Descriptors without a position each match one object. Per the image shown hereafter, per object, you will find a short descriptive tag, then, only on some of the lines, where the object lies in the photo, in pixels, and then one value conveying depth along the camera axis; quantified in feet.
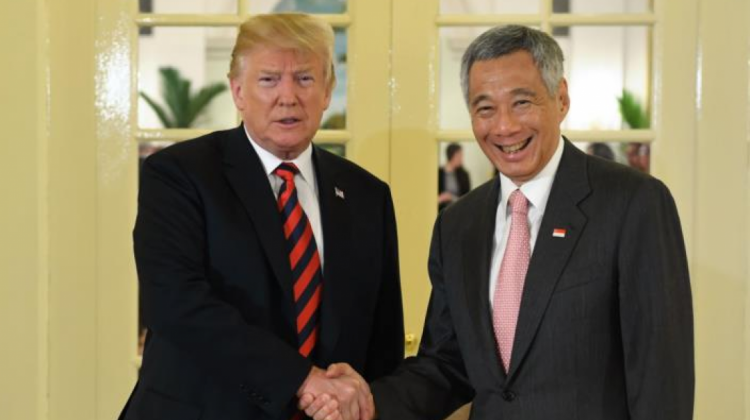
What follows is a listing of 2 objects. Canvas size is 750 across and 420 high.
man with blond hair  7.10
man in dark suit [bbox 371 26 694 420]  6.59
